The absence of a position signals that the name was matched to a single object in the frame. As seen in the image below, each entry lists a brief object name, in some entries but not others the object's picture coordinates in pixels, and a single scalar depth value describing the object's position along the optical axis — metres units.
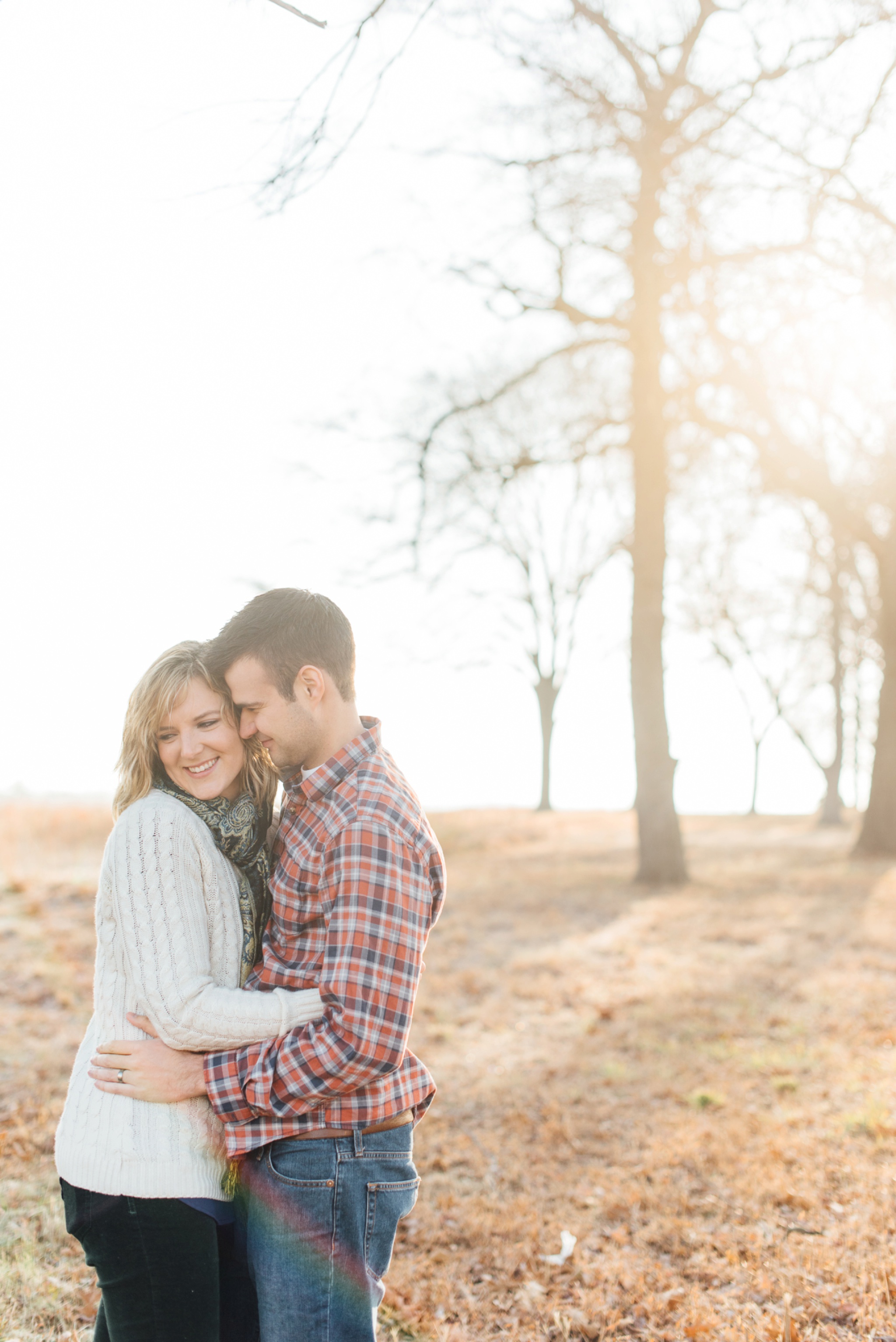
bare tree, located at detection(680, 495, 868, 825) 21.17
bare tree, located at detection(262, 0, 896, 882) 5.88
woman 2.08
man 2.03
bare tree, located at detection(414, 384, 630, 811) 12.70
